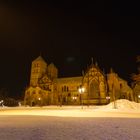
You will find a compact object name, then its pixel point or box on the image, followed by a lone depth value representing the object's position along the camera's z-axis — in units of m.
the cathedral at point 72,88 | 70.00
